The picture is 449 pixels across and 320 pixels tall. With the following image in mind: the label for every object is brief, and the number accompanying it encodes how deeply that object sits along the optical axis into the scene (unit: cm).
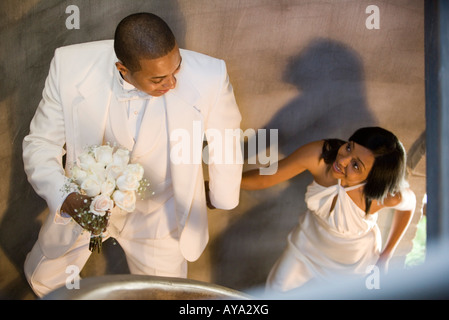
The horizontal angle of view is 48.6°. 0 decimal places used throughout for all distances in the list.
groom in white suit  231
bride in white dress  266
